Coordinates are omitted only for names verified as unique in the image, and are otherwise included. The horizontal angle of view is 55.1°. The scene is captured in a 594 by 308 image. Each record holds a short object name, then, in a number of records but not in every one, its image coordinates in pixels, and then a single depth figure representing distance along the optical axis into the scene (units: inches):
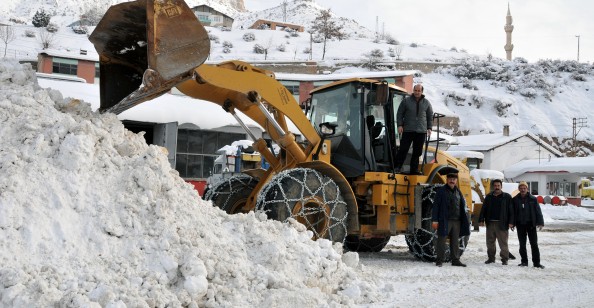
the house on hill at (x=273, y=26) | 3326.3
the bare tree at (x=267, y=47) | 2407.7
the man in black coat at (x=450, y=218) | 314.3
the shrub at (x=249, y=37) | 2819.9
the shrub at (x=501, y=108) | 2283.5
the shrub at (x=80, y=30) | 2463.8
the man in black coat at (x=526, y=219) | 345.1
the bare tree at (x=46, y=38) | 2002.5
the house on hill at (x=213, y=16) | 3334.2
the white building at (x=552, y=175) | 1606.8
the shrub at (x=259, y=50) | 2554.1
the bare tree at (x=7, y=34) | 1958.2
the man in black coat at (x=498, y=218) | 351.9
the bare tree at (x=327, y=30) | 3063.5
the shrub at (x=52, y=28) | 2352.1
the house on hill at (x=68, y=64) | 1346.0
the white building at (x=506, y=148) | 1731.1
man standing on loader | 315.6
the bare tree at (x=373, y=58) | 2257.6
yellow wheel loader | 225.3
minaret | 3472.0
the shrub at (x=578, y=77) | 2596.0
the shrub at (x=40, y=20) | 2503.7
